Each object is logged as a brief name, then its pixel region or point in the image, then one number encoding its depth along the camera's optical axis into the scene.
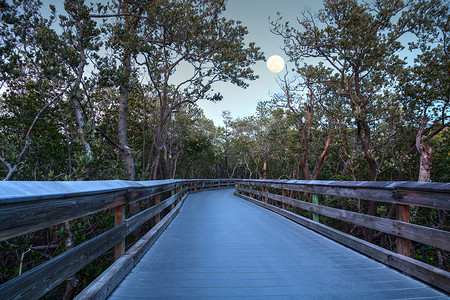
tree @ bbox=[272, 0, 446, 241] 9.54
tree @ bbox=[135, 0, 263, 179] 11.53
